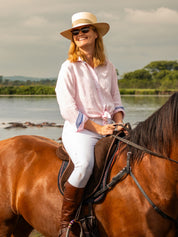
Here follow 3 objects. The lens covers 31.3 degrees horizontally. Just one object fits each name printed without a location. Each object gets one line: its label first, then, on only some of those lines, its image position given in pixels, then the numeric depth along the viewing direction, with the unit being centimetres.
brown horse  281
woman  309
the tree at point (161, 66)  14862
